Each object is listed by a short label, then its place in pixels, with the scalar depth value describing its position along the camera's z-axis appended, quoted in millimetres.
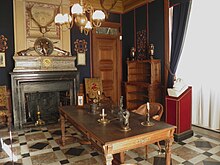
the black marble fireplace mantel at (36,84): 4270
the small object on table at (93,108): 2730
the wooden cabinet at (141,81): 4477
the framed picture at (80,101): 3115
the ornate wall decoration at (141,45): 5039
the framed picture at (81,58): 5207
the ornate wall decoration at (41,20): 4543
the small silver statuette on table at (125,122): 2014
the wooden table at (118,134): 1772
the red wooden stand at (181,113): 3510
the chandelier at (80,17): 2571
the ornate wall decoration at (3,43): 4352
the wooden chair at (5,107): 4090
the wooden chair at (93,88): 5203
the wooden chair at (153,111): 2647
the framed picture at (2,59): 4340
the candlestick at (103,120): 2267
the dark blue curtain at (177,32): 3910
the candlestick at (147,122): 2184
